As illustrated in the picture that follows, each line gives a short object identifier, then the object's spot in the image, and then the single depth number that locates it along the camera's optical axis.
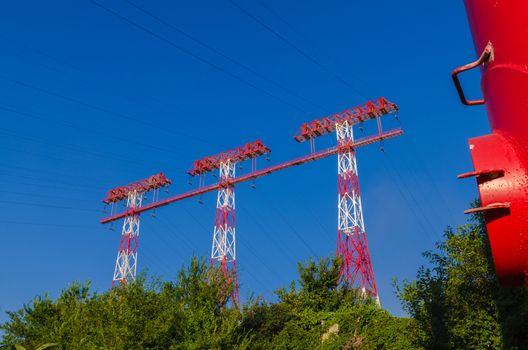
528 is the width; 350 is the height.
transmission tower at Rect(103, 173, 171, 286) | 50.90
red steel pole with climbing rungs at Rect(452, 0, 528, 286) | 2.66
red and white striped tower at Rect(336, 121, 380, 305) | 33.12
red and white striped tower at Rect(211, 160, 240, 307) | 40.53
